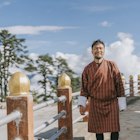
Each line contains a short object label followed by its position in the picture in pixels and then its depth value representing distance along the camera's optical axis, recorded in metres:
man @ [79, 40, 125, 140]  5.93
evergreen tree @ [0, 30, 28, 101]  44.97
